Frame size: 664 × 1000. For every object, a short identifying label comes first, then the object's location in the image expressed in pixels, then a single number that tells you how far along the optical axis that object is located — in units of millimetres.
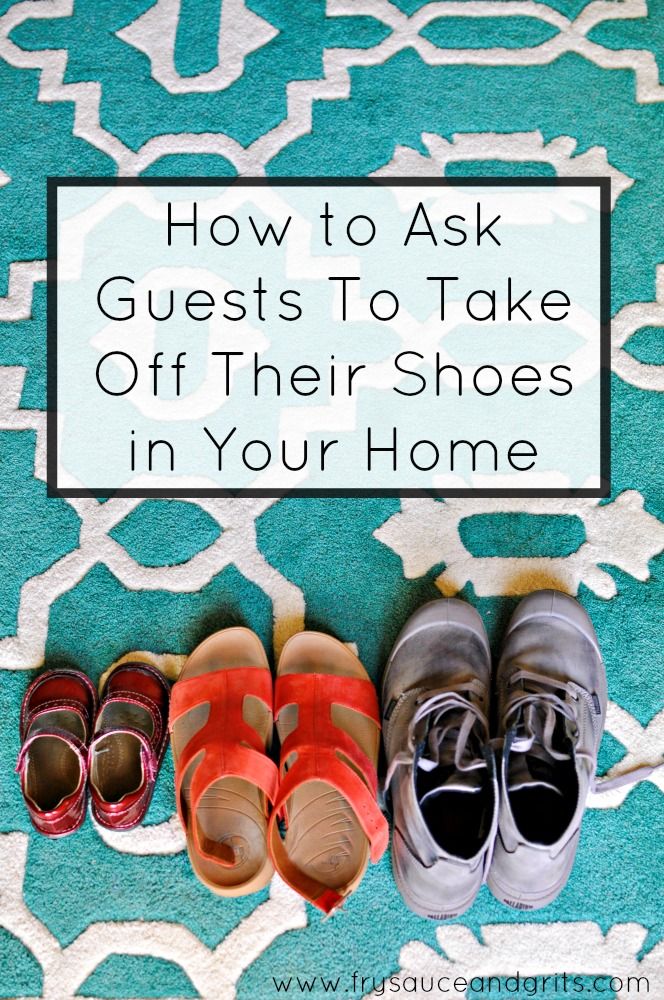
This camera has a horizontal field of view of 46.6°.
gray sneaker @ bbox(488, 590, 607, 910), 877
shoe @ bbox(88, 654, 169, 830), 939
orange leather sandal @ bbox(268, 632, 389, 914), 898
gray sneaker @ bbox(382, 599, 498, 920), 877
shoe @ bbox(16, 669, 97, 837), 938
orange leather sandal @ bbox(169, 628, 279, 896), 903
